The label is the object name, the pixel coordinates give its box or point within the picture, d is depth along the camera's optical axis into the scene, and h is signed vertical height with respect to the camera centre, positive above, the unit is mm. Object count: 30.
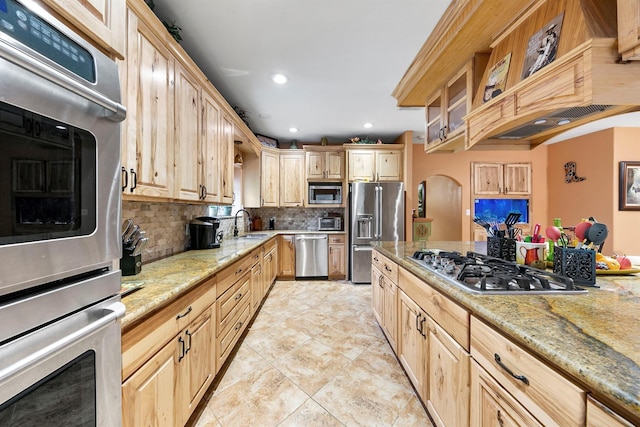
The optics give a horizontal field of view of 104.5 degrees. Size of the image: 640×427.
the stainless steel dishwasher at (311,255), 4484 -770
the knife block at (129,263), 1371 -287
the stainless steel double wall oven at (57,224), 475 -28
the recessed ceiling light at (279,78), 2623 +1452
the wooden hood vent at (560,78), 952 +593
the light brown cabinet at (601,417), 503 -431
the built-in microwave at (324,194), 4785 +357
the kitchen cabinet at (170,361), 917 -683
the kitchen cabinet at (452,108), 1779 +895
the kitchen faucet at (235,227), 3787 -232
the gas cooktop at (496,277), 1039 -304
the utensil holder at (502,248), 1624 -239
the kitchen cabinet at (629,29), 875 +664
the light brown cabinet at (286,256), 4477 -788
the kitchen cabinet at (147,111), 1277 +588
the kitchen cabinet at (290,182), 4754 +584
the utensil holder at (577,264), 1125 -239
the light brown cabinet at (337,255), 4551 -782
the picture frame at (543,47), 1160 +822
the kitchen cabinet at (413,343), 1457 -851
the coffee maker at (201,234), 2453 -217
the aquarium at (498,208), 5387 +112
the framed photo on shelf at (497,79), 1457 +820
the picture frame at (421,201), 6457 +311
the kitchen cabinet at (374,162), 4613 +944
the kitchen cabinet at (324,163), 4730 +947
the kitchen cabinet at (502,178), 5270 +744
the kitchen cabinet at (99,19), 731 +620
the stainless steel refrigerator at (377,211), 4285 +28
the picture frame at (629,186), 4238 +469
